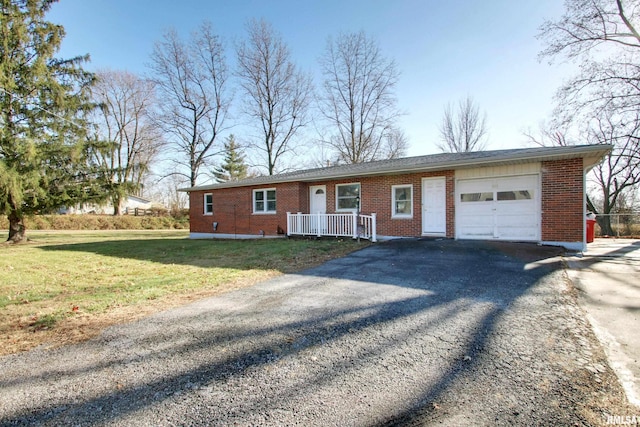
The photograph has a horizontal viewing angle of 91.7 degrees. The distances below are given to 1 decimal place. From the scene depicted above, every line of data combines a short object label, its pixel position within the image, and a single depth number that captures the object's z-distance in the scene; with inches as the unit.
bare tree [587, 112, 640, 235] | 778.2
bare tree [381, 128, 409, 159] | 1071.0
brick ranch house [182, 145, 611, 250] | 334.3
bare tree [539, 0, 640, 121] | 589.9
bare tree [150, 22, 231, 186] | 1039.6
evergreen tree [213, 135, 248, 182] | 1458.8
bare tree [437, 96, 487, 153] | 1090.7
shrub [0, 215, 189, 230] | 1019.9
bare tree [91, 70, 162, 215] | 1226.0
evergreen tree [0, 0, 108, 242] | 495.2
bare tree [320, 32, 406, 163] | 994.7
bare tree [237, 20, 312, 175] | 1024.9
